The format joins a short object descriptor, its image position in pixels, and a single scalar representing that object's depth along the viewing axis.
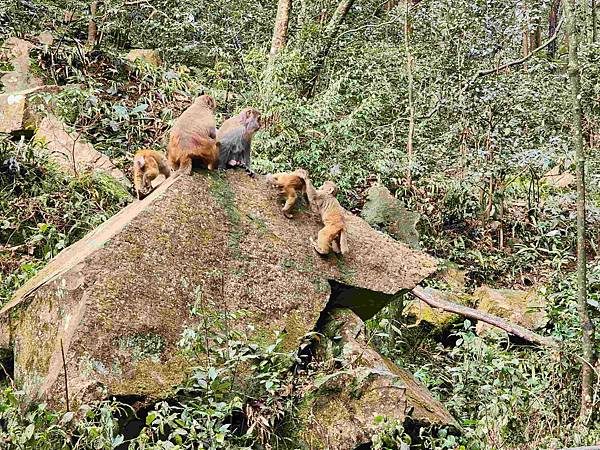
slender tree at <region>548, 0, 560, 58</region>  19.80
